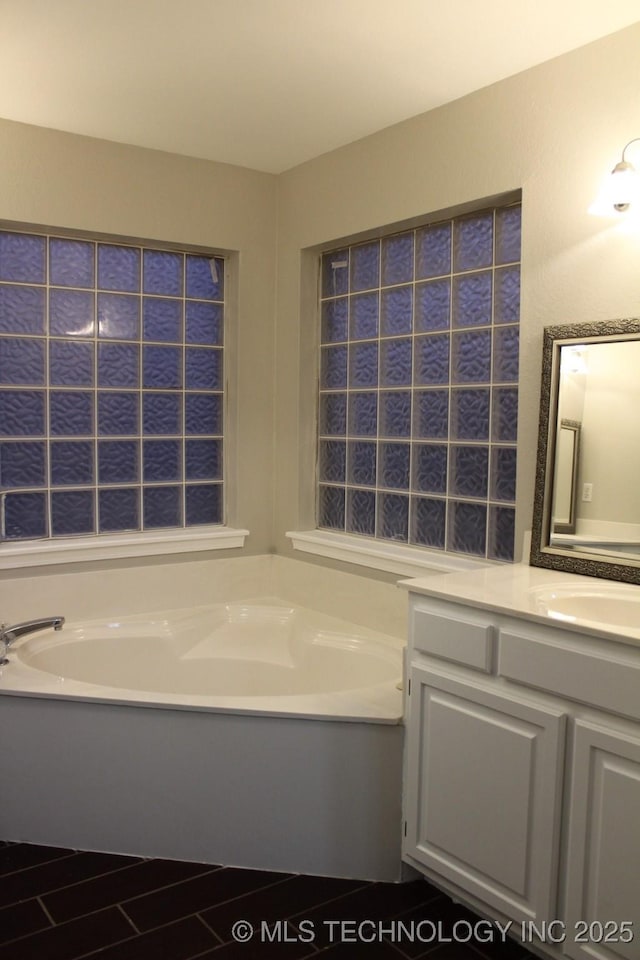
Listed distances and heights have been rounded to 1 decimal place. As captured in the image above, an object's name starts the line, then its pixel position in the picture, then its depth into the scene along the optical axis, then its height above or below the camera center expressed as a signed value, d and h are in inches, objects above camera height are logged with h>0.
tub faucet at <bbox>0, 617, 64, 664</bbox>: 111.9 -28.1
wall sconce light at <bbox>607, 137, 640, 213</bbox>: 86.4 +26.9
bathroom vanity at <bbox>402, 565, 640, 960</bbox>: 70.2 -29.9
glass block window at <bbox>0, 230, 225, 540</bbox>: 128.2 +6.7
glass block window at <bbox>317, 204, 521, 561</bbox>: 113.7 +7.4
